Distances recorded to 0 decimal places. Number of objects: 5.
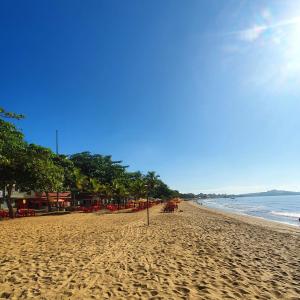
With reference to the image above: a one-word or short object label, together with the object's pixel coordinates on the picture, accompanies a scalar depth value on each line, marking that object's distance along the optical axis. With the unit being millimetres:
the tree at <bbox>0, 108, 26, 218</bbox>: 22141
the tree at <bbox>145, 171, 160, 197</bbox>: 56553
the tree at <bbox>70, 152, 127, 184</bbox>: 65000
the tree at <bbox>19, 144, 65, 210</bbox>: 25267
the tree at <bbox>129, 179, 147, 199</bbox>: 54812
